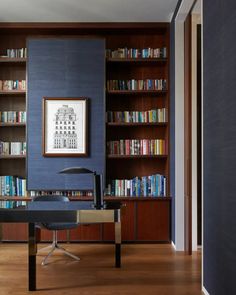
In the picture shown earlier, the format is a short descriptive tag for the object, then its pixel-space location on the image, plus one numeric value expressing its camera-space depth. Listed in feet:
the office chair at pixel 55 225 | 16.60
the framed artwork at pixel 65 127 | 20.57
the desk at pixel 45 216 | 13.07
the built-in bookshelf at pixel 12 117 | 20.79
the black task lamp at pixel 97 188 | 14.70
